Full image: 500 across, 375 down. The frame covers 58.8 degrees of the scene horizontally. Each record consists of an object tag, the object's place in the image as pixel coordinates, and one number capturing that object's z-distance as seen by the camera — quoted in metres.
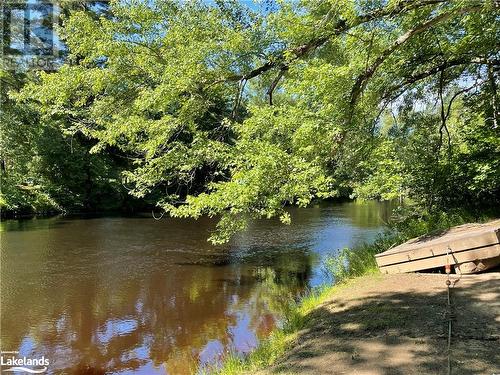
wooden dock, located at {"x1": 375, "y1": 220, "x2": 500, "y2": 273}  6.64
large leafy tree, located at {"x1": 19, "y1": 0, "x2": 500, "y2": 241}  7.34
